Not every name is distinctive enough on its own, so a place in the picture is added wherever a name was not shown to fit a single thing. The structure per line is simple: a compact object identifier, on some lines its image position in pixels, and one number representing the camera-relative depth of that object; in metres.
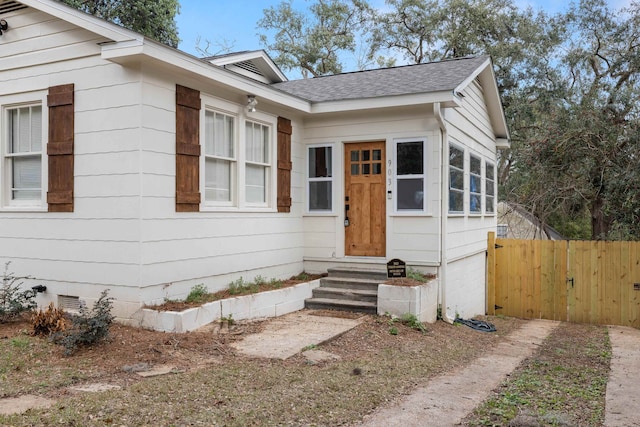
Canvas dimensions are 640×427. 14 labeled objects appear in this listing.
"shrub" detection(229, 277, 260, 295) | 7.62
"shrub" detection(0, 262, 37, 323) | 6.70
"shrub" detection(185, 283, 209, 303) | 6.91
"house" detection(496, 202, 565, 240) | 16.19
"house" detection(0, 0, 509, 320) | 6.47
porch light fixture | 7.92
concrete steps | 8.35
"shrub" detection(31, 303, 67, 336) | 6.07
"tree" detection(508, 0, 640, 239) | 12.80
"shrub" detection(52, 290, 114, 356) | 5.48
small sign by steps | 8.45
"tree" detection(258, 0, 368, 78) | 26.31
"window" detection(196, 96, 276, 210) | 7.47
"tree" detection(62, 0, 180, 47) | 18.95
